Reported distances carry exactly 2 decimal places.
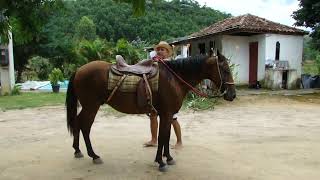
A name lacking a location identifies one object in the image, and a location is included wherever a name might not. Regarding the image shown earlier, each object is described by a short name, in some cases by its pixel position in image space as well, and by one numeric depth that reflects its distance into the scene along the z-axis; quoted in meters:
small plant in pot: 16.99
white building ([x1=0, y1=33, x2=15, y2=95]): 15.87
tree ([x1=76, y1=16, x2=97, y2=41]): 37.38
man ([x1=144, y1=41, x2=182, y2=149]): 5.88
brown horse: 4.87
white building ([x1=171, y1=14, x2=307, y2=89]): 16.92
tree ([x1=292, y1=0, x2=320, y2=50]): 15.06
